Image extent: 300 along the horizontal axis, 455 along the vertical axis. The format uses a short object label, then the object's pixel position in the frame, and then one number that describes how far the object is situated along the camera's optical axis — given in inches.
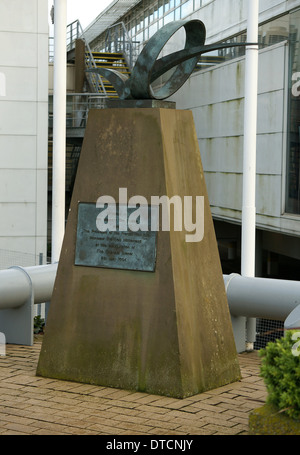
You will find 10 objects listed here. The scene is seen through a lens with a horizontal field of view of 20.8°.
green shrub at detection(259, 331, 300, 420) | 222.8
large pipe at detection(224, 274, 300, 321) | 348.1
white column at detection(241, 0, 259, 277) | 485.4
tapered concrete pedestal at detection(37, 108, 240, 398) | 295.1
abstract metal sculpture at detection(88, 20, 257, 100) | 304.7
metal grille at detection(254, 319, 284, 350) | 418.3
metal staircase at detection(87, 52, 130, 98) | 1053.2
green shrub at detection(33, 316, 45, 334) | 419.8
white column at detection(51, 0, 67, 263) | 488.4
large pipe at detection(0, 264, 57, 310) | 369.7
